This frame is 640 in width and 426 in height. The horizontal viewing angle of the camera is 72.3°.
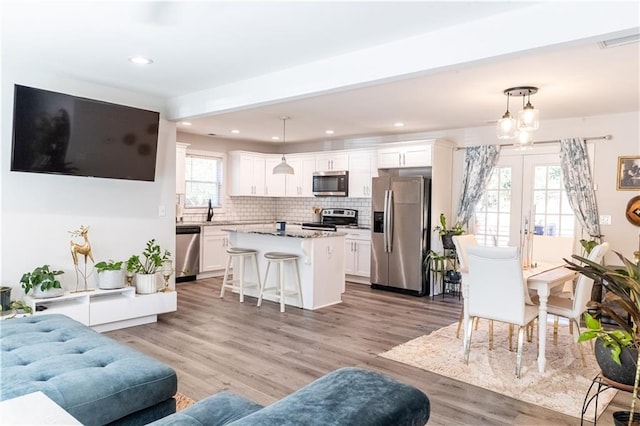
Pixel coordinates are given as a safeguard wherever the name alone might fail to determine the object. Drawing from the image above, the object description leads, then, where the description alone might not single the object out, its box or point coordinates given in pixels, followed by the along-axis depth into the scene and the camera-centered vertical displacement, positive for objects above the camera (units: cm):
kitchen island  545 -64
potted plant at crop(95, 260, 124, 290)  440 -70
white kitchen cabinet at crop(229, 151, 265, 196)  815 +70
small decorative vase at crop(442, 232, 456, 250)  636 -36
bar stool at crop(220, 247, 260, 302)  586 -81
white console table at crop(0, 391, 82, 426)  128 -64
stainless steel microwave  759 +52
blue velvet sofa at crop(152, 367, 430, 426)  125 -59
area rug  307 -122
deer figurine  422 -41
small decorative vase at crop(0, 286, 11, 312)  367 -81
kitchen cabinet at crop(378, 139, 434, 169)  652 +94
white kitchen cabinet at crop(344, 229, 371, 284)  716 -69
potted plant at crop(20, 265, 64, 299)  390 -71
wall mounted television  372 +64
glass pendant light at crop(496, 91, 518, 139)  405 +85
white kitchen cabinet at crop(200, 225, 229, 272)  733 -67
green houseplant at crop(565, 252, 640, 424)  212 -49
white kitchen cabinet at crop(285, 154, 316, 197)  818 +68
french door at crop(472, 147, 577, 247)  592 +24
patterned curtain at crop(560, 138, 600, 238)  555 +48
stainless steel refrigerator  643 -26
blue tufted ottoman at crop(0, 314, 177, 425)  192 -80
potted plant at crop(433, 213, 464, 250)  634 -22
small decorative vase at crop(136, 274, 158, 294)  468 -82
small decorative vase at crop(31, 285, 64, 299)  391 -80
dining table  350 -56
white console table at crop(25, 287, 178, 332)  403 -99
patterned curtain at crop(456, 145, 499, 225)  642 +63
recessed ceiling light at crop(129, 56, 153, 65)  358 +122
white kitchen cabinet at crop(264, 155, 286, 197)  854 +59
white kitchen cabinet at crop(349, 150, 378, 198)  727 +72
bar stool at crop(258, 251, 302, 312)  532 -79
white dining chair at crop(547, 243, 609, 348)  362 -69
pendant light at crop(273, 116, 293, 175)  633 +62
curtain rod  548 +106
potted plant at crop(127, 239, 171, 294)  468 -65
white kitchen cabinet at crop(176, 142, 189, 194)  720 +74
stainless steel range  777 -12
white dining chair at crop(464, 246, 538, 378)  342 -57
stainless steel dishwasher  695 -71
